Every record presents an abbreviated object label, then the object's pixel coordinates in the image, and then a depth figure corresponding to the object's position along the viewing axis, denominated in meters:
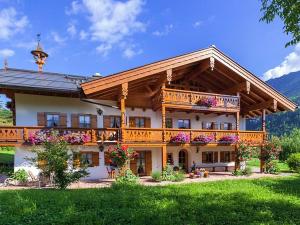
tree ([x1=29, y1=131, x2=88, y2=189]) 11.56
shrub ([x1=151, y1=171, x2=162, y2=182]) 17.28
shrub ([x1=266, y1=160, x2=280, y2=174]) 21.66
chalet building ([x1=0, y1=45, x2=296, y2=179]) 17.11
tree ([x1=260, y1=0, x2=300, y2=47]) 7.50
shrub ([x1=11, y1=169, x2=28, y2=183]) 15.74
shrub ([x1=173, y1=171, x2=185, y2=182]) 17.34
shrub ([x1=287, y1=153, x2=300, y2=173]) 23.69
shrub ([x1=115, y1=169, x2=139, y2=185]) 14.78
